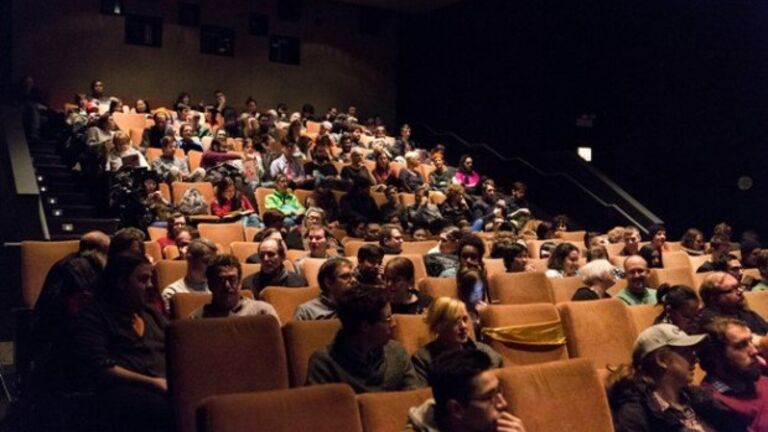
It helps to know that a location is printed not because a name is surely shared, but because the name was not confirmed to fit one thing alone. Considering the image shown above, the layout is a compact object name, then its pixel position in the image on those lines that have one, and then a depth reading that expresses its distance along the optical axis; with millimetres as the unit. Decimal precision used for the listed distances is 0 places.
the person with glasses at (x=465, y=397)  1757
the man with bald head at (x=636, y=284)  4094
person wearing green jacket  6570
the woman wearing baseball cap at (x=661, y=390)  2326
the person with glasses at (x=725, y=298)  3564
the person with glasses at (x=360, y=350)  2418
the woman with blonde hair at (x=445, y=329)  2795
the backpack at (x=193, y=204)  6051
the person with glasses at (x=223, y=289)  2945
